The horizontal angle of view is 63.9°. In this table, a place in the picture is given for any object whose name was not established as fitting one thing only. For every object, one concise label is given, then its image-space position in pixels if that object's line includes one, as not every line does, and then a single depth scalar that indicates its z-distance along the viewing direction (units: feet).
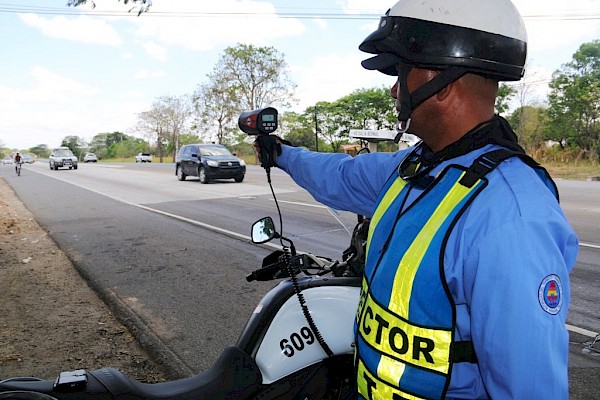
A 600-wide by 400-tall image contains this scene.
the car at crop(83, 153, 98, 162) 219.16
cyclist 103.91
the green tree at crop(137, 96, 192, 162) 215.31
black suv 63.31
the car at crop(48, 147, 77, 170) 123.13
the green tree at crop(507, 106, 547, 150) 110.11
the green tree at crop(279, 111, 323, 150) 160.04
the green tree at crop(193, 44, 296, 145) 152.66
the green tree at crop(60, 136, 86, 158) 350.82
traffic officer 3.22
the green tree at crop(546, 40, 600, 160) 98.37
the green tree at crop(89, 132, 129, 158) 359.87
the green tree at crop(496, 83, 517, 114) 108.58
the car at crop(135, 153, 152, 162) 216.95
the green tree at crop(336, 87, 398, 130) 140.67
